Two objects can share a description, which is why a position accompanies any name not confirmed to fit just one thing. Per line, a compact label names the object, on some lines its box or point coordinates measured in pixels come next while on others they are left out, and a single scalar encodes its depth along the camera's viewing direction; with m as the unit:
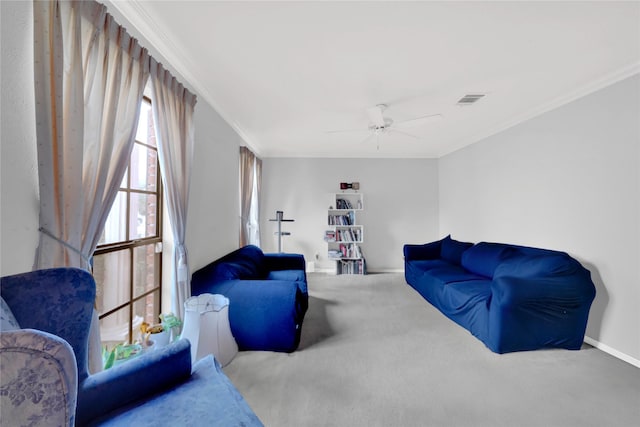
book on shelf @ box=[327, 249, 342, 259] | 4.96
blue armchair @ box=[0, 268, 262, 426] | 0.59
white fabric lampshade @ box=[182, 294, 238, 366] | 1.81
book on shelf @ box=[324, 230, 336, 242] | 5.04
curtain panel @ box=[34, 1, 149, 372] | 1.01
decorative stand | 4.71
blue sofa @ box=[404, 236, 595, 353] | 2.13
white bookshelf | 5.02
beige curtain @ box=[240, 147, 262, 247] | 3.78
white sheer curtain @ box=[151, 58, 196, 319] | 1.79
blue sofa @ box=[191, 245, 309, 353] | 2.09
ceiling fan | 2.67
